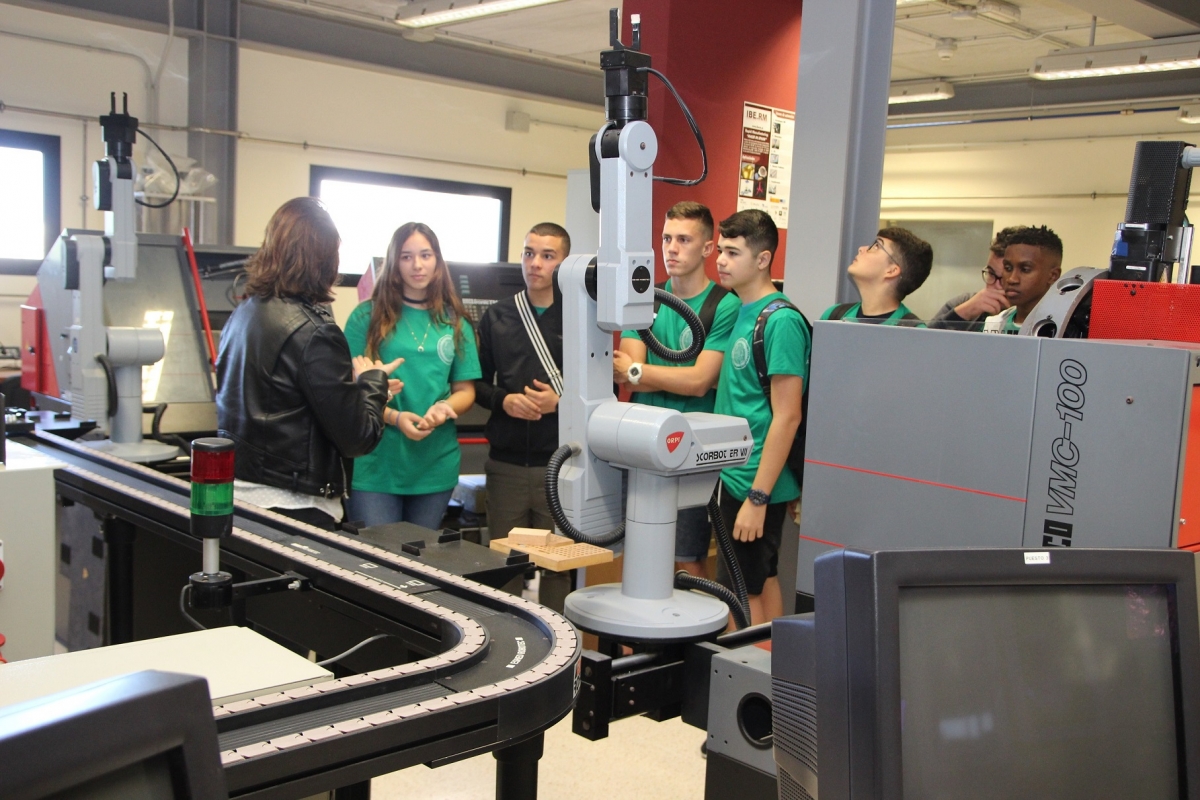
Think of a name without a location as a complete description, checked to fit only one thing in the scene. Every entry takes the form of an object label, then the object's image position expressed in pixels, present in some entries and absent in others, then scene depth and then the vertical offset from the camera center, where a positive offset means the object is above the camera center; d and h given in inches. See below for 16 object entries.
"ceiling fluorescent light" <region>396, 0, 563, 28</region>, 235.6 +68.5
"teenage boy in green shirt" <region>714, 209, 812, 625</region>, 106.3 -10.5
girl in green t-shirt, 122.0 -10.4
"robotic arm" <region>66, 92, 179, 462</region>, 112.7 -6.9
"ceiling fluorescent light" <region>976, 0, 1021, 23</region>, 243.6 +74.0
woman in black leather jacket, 92.9 -9.3
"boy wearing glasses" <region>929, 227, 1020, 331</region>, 117.2 +2.3
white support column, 123.9 +20.8
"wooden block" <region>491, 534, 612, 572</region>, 75.4 -19.6
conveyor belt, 43.5 -19.5
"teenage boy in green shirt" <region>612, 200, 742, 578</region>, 114.5 -4.8
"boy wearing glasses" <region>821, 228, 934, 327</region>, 112.1 +4.4
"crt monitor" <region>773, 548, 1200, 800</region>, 36.7 -13.8
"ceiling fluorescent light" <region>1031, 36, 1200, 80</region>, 231.9 +62.5
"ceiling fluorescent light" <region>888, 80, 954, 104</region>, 307.4 +67.5
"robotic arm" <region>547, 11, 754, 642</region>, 65.6 -8.7
